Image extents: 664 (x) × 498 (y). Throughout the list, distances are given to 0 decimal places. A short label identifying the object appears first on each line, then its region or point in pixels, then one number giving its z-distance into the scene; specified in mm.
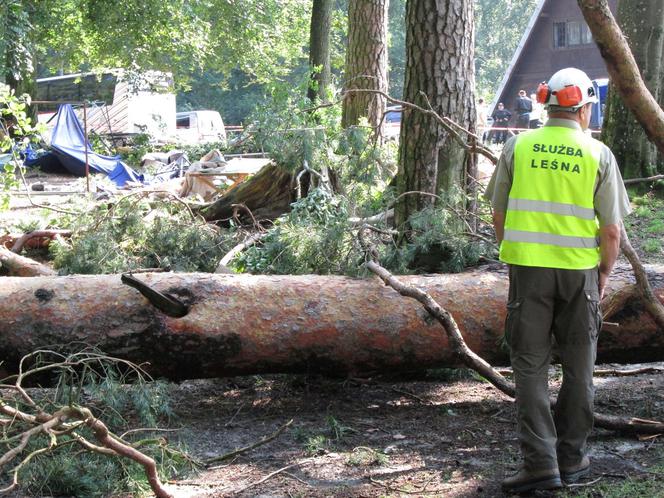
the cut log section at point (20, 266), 7891
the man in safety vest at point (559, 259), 3730
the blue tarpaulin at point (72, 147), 21594
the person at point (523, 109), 25625
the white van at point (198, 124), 34031
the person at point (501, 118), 27730
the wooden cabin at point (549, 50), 32875
